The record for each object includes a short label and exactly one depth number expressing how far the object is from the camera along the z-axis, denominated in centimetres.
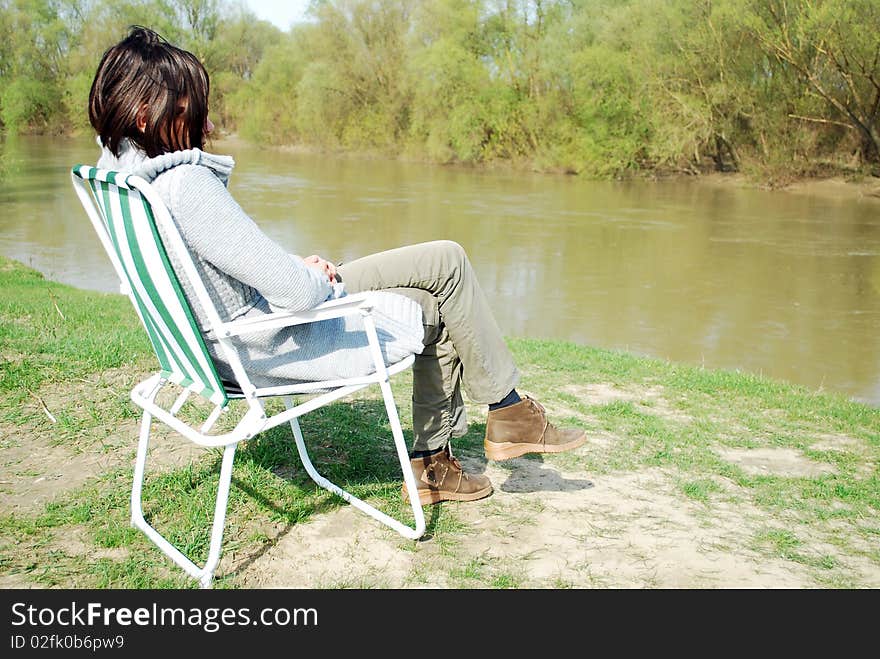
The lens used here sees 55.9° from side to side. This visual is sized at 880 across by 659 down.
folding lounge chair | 218
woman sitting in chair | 223
